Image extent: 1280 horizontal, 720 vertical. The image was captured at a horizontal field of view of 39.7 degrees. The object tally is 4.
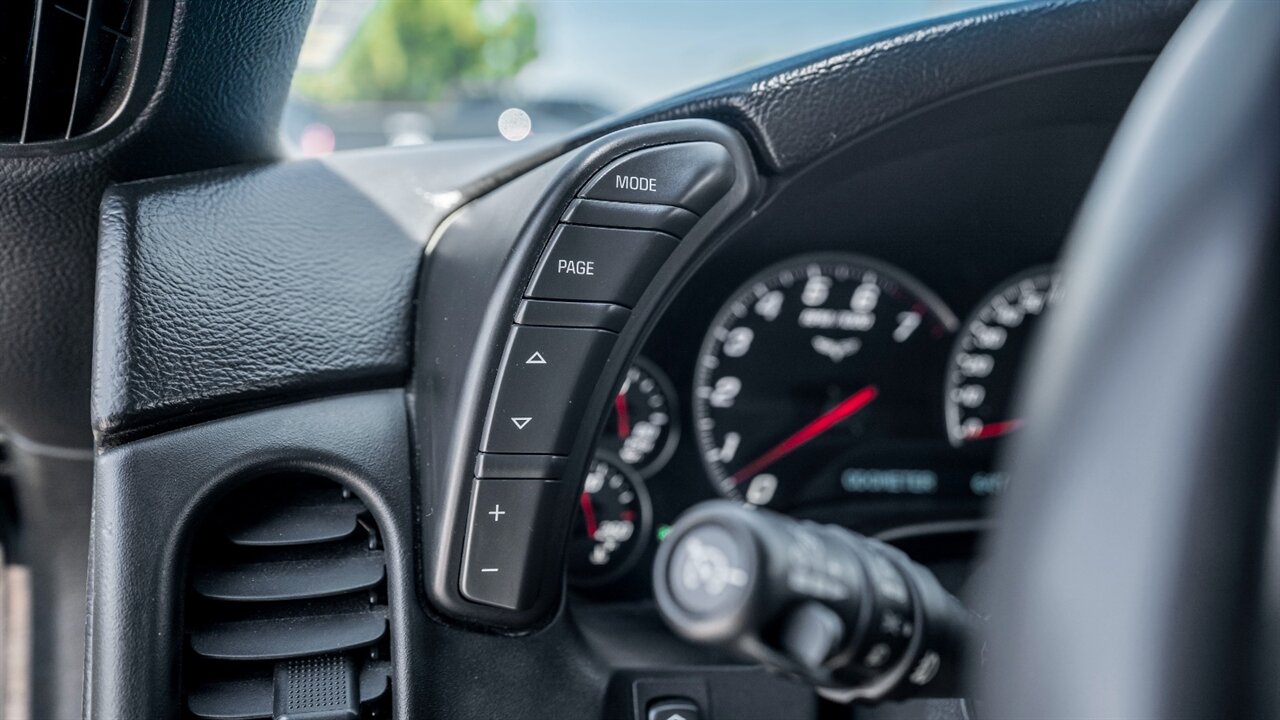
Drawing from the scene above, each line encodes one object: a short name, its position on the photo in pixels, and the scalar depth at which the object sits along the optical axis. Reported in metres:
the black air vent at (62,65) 0.42
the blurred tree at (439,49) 16.28
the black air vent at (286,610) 0.40
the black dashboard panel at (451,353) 0.41
